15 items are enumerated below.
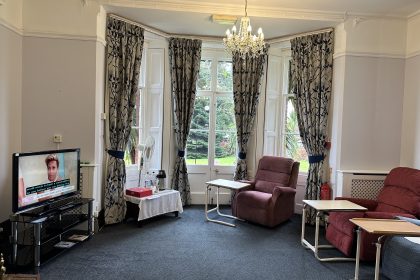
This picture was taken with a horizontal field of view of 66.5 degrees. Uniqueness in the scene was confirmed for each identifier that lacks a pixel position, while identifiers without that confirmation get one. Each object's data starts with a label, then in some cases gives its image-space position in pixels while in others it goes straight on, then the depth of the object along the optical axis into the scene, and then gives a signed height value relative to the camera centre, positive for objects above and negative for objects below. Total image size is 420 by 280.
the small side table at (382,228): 2.59 -0.81
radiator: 4.52 -0.74
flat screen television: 3.14 -0.62
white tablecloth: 4.50 -1.17
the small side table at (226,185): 4.57 -0.86
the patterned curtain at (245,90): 5.47 +0.63
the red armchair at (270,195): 4.57 -1.00
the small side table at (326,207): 3.45 -0.85
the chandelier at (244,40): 3.47 +0.95
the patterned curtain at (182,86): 5.39 +0.65
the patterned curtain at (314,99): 4.80 +0.46
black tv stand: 3.06 -1.16
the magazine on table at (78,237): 3.80 -1.41
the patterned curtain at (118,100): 4.54 +0.32
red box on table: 4.57 -0.99
